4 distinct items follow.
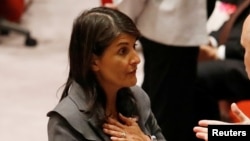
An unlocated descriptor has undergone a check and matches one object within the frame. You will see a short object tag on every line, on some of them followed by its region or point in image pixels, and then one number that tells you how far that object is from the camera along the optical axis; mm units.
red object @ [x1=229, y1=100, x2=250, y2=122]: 7161
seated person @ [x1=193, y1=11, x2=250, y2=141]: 6033
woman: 6212
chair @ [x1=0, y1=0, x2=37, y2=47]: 10664
